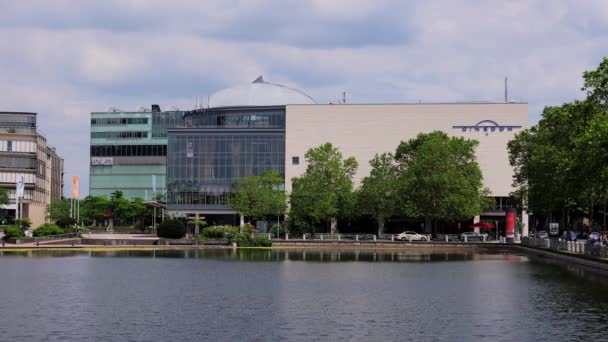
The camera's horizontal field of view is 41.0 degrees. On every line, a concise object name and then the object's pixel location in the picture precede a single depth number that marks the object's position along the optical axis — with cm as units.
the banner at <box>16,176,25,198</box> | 11362
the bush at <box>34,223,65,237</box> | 10206
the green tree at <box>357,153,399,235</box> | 12012
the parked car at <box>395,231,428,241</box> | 11896
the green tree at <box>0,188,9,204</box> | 14825
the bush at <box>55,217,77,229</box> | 12006
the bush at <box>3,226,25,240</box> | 9732
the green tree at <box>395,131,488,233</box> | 11556
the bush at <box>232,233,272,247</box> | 10128
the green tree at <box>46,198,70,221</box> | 16162
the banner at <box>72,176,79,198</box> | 12912
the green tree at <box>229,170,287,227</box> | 12962
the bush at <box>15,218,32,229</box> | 11412
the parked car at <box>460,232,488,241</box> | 11771
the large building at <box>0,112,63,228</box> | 16038
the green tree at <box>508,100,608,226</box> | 6438
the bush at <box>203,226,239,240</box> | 10519
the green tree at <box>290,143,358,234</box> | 12231
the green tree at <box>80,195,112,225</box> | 16612
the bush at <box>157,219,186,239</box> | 10538
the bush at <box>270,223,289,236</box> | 12335
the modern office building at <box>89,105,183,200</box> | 19725
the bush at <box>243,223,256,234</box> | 10901
